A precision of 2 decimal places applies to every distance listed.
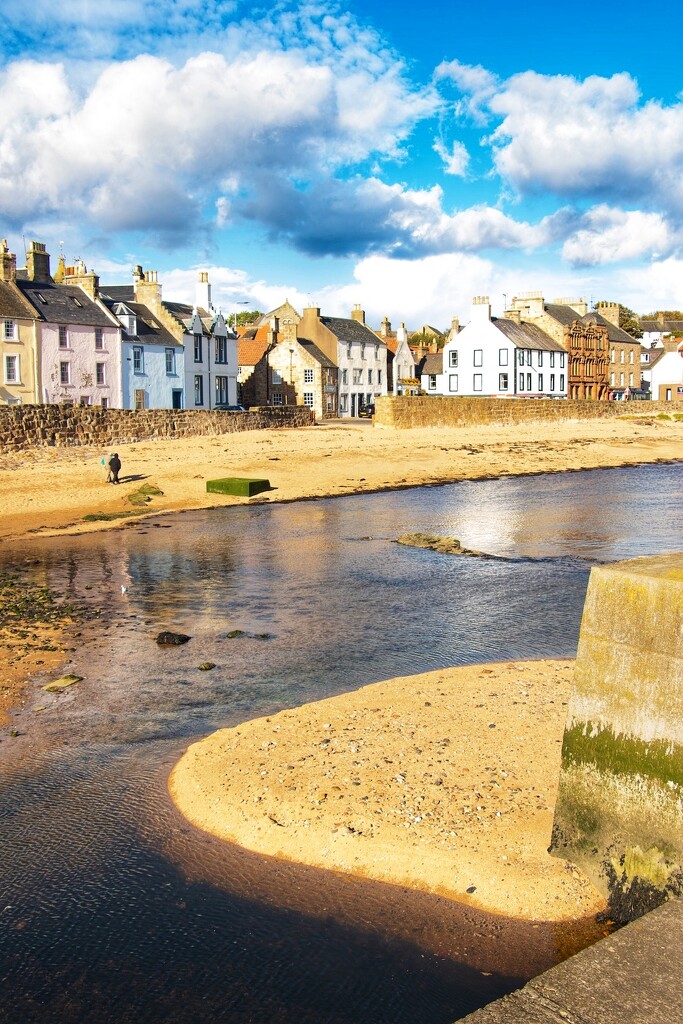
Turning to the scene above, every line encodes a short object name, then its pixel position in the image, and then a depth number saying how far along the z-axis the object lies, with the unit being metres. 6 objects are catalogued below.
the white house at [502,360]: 90.94
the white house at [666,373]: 119.75
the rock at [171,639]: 14.30
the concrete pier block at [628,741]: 6.22
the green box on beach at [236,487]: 34.91
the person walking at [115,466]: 35.19
